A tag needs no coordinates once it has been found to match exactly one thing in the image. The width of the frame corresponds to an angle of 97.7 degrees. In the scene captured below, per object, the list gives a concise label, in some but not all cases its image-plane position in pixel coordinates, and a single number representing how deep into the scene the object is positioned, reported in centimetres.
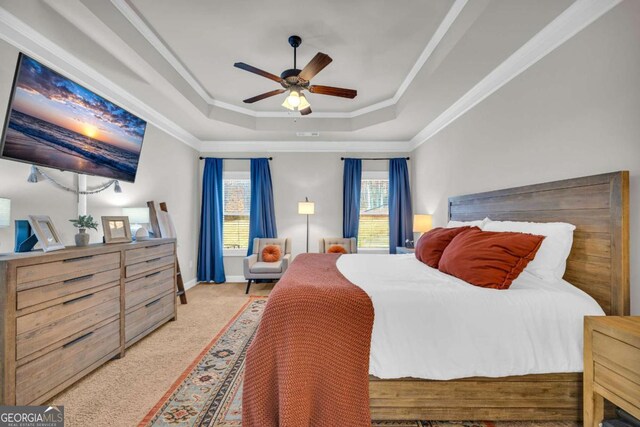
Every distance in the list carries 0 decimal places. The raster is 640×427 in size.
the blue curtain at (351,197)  514
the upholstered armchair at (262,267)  434
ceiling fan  239
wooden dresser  158
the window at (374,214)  532
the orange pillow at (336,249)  473
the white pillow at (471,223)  258
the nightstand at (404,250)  406
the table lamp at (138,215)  302
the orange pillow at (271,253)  469
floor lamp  488
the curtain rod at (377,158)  521
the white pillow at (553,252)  182
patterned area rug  165
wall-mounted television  197
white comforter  151
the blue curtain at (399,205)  511
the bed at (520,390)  158
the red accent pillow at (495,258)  174
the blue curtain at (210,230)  506
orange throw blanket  140
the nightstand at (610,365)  116
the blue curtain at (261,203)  515
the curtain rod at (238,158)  520
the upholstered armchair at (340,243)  491
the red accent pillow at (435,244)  246
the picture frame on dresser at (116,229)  252
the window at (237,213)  532
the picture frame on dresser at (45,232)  192
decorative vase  229
